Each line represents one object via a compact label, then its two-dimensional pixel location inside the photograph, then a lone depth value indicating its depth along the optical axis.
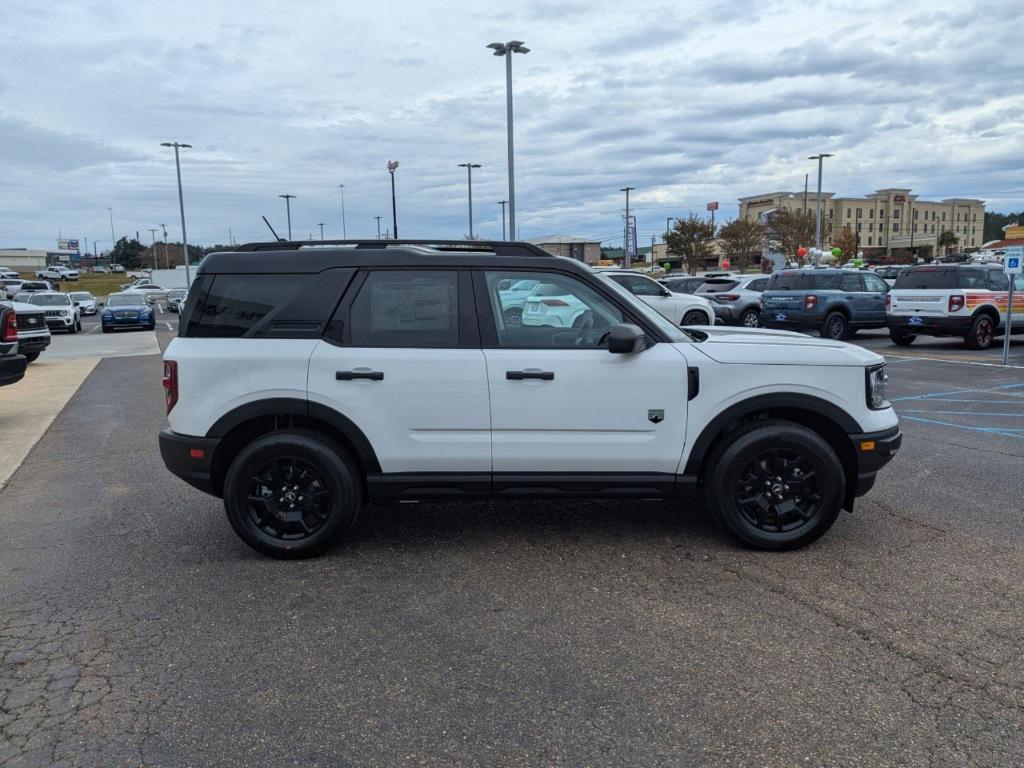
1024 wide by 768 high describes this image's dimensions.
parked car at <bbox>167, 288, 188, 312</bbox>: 42.78
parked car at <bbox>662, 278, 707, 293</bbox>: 23.94
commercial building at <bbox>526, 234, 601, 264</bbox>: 70.74
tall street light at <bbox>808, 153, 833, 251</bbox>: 49.12
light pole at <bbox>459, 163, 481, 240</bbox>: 40.78
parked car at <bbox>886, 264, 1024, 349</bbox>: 15.59
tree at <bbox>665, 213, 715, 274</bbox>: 68.88
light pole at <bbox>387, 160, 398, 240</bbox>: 36.59
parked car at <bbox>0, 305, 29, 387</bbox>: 9.37
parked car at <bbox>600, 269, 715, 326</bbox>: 18.95
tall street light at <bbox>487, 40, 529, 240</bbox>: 25.02
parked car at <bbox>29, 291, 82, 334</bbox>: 26.97
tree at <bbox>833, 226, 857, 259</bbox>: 81.17
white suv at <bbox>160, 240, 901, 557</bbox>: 4.61
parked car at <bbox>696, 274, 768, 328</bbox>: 21.80
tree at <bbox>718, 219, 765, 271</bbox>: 74.19
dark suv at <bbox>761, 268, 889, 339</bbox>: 18.78
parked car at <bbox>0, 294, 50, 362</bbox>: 15.62
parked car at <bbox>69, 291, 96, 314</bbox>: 34.66
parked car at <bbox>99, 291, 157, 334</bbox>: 27.78
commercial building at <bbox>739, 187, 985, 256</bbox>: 120.25
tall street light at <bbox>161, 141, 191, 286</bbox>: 46.34
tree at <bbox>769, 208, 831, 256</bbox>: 71.94
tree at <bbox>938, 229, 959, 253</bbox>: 106.44
